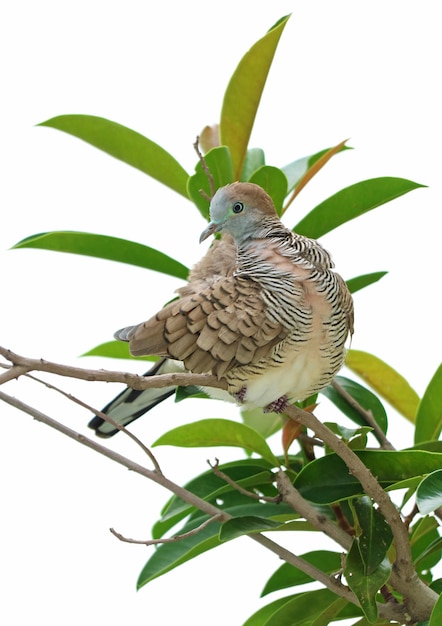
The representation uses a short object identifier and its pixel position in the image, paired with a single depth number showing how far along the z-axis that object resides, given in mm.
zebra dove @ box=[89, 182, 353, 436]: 4427
